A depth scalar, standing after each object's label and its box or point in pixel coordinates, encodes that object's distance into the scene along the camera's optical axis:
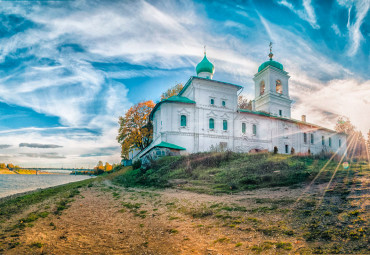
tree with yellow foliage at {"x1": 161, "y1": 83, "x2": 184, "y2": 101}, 37.59
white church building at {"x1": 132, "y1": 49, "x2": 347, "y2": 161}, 25.33
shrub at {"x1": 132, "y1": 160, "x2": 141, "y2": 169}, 21.87
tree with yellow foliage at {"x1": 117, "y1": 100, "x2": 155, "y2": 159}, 31.97
